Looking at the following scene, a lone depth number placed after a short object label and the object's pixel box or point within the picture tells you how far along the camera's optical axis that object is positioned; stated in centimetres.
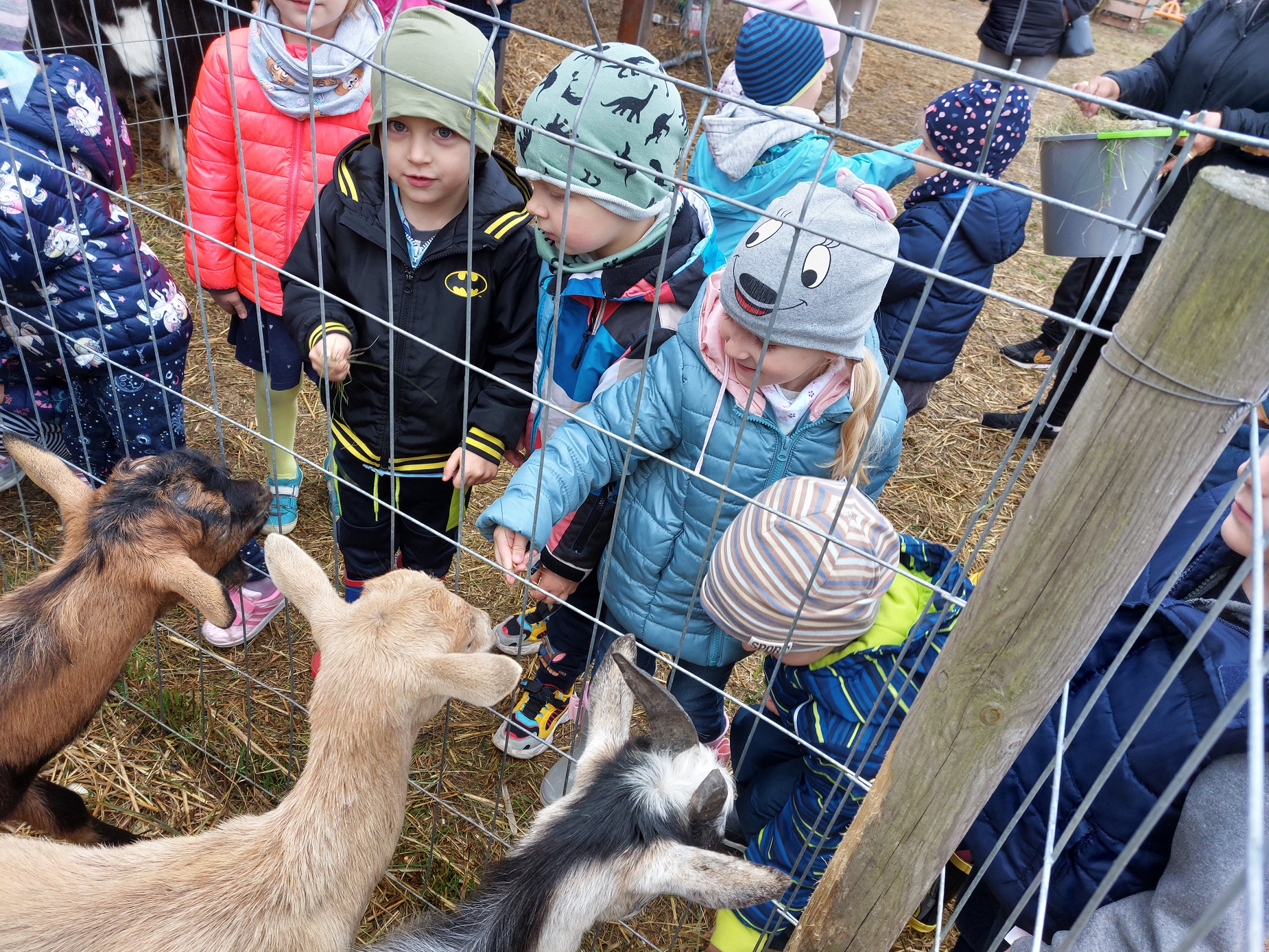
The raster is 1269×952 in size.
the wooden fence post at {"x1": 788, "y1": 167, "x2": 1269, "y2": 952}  98
